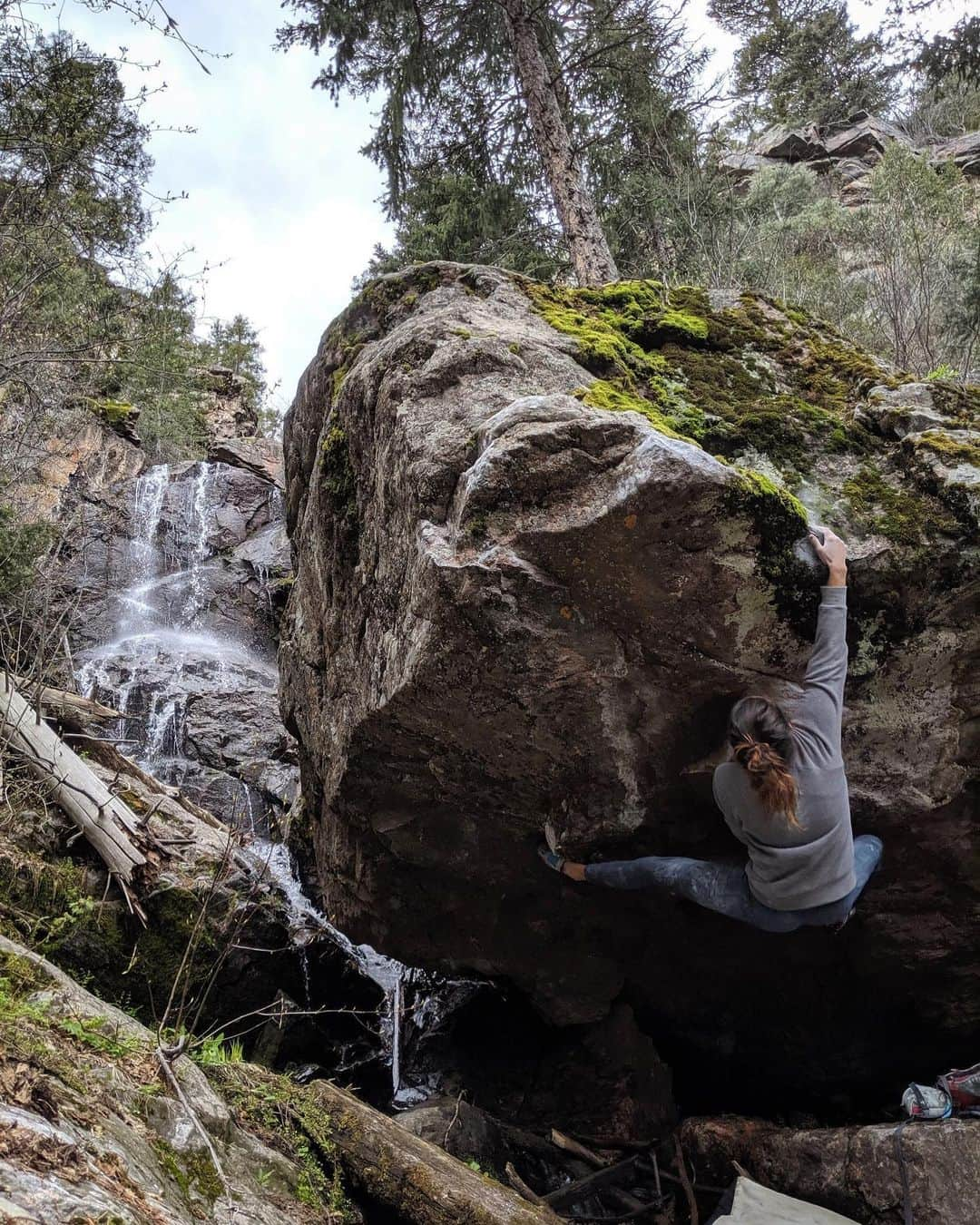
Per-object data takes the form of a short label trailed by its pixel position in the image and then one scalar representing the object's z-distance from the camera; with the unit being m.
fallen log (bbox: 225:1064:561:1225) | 3.23
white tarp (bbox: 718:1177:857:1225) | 3.66
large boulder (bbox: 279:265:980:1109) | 3.38
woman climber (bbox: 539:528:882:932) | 3.31
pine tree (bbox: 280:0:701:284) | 10.28
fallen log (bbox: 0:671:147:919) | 5.21
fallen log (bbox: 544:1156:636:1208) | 4.56
